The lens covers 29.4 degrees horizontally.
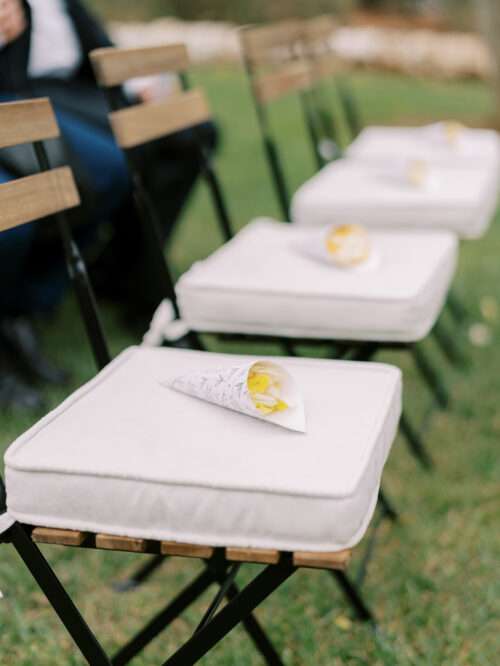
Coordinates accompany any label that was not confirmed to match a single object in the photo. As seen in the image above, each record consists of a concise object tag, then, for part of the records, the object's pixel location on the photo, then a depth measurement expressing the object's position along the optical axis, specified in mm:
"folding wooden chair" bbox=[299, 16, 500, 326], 3008
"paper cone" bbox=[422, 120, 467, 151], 3590
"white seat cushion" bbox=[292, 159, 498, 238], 2834
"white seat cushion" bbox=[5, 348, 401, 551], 1308
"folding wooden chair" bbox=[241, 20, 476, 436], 2947
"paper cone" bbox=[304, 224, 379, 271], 2248
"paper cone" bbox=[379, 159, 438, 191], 2973
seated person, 2635
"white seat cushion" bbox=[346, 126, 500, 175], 3385
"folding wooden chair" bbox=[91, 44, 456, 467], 2111
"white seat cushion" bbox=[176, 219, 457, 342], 2094
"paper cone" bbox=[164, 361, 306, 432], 1468
